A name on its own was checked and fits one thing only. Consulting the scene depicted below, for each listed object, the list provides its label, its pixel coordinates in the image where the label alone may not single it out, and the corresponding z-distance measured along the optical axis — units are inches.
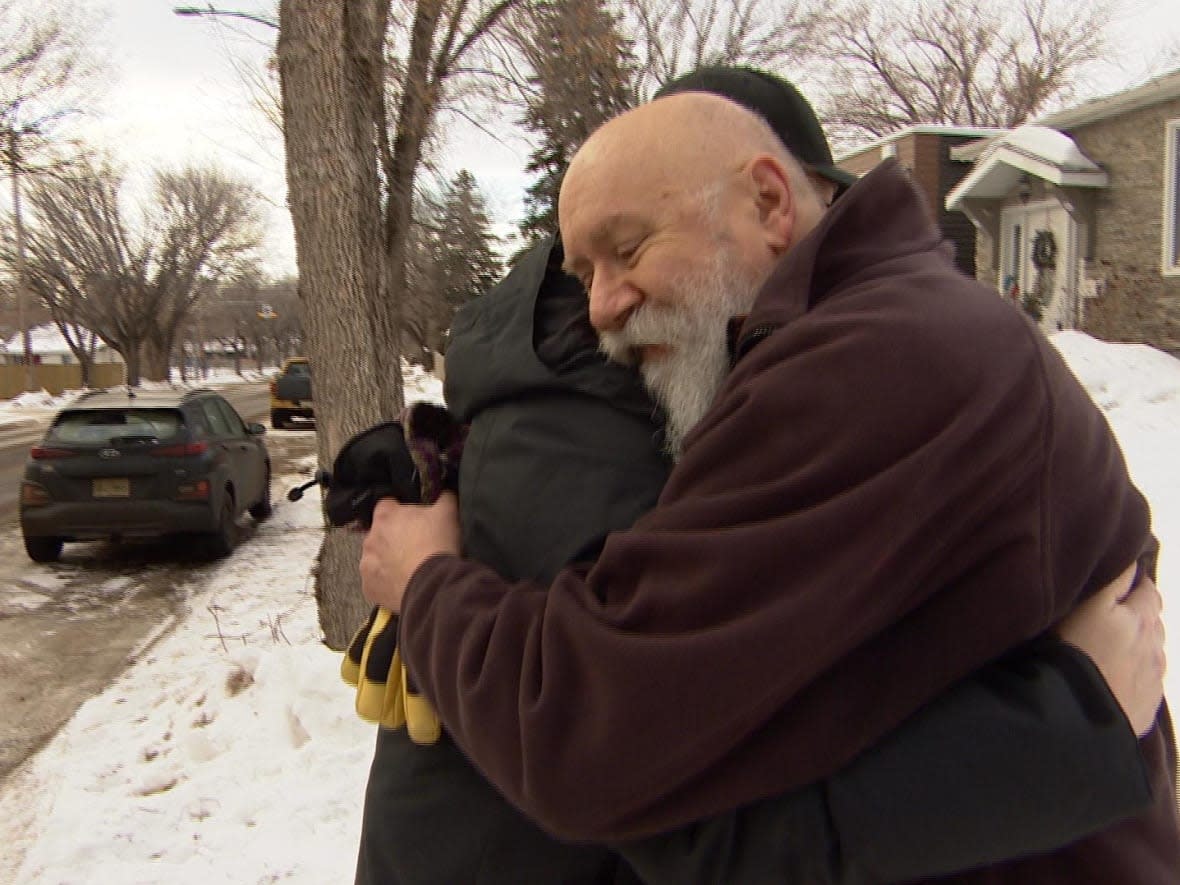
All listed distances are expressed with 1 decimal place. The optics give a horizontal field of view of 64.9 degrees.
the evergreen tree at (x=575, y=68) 471.5
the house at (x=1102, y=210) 487.8
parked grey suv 339.6
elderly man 34.6
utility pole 812.6
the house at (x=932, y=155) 746.2
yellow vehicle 882.8
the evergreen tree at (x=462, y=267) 1460.4
